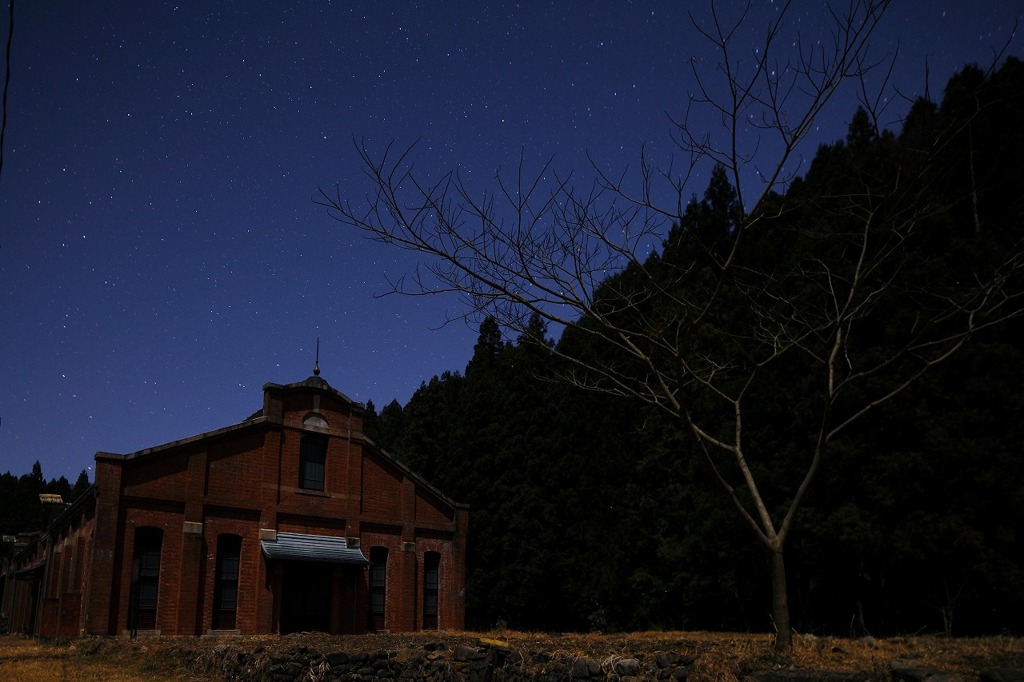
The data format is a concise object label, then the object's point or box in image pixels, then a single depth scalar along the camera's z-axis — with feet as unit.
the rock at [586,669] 38.22
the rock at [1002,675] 27.45
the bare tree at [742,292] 33.99
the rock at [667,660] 36.29
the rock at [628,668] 36.76
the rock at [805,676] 30.48
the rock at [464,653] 44.80
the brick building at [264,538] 79.71
